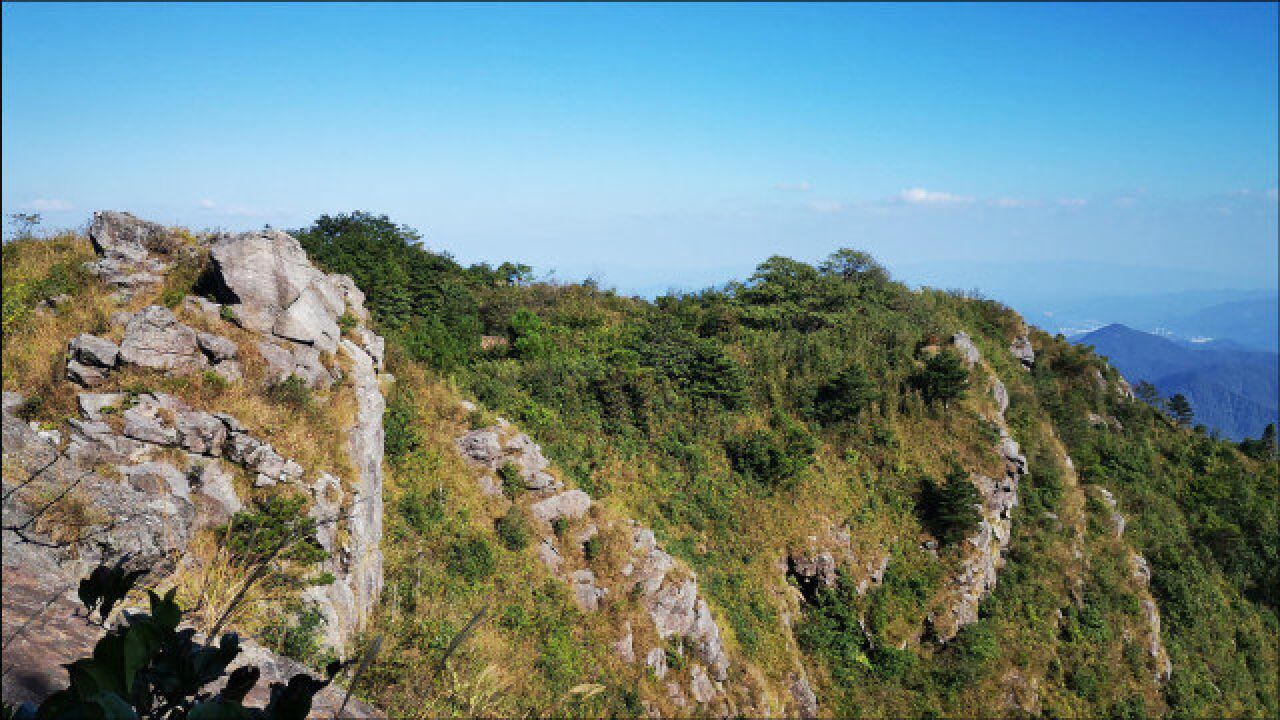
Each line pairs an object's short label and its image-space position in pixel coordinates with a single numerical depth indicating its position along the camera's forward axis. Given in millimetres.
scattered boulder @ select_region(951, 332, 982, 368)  25406
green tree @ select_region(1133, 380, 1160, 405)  37469
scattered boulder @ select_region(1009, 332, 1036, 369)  32281
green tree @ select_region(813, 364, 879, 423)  21500
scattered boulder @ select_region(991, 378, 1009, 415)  25250
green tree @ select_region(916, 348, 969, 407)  22203
